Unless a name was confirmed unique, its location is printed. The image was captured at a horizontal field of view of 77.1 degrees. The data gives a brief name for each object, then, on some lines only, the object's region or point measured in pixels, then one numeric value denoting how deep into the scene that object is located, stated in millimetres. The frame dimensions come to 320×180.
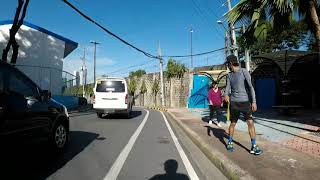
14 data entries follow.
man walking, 3992
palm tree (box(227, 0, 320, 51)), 6023
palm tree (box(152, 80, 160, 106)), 21738
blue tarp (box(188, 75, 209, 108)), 15576
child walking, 7627
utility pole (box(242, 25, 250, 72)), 10187
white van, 9654
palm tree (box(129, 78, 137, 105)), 25218
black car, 3198
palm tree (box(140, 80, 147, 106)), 23800
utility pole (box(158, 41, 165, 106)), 18811
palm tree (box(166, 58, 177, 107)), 19292
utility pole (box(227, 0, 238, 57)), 10131
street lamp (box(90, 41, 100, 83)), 29520
